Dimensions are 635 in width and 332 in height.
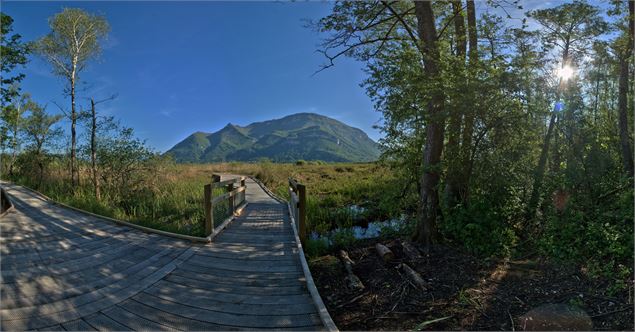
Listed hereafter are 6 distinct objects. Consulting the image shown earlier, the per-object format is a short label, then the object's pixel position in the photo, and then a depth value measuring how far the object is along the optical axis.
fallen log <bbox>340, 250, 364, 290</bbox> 4.34
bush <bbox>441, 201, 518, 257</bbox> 4.78
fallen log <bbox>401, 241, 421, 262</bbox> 5.03
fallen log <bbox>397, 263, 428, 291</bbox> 4.08
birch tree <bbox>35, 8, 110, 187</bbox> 13.02
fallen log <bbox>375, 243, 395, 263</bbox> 5.13
